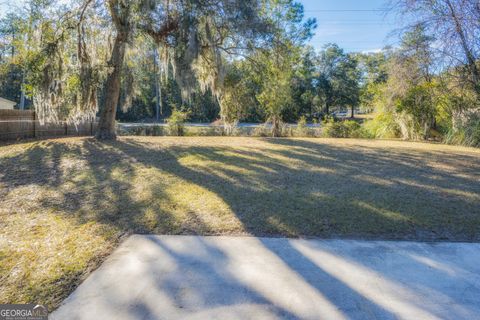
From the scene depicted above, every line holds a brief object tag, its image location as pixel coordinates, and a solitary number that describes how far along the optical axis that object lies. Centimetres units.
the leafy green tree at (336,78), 3139
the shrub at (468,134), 998
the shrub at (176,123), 1324
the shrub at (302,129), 1396
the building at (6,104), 1873
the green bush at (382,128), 1347
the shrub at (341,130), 1389
